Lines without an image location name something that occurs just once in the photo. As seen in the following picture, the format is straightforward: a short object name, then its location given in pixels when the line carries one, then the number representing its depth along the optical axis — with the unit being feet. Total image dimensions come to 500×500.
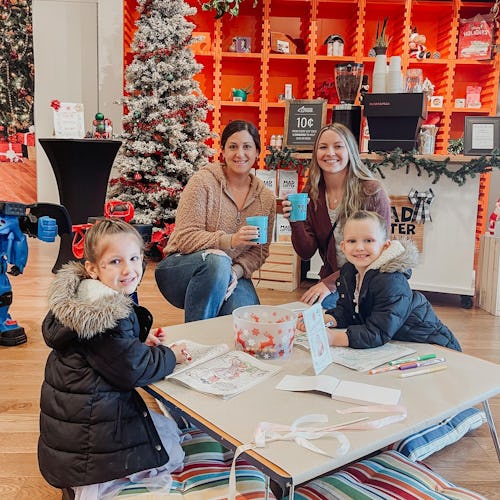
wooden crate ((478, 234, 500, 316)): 12.37
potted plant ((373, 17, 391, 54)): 12.19
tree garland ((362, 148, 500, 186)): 11.93
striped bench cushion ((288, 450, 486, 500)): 4.81
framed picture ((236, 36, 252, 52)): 19.76
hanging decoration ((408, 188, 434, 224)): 12.45
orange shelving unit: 19.47
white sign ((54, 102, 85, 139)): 14.65
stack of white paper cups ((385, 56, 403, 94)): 12.14
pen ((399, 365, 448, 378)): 5.17
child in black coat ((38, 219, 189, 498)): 4.51
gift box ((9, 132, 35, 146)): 21.38
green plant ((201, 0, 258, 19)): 16.89
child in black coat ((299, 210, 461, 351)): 5.99
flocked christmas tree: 16.30
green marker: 5.42
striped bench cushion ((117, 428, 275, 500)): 4.52
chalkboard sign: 12.84
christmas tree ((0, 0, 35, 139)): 20.30
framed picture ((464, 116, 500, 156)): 12.26
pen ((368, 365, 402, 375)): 5.20
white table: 3.62
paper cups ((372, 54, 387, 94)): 12.27
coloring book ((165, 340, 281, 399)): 4.72
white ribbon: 3.73
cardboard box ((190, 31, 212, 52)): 19.80
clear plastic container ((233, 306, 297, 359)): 5.47
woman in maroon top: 8.16
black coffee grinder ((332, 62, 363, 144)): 11.92
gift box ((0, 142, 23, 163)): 21.38
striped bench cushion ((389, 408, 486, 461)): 6.10
